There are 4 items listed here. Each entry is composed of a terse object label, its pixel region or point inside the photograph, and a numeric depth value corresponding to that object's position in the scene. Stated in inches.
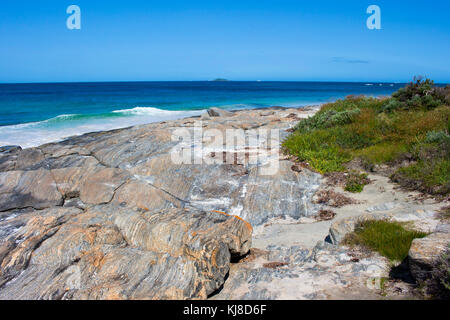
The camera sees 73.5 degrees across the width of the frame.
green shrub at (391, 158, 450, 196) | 316.8
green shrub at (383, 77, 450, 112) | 519.5
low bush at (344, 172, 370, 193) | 372.5
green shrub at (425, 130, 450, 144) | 386.0
